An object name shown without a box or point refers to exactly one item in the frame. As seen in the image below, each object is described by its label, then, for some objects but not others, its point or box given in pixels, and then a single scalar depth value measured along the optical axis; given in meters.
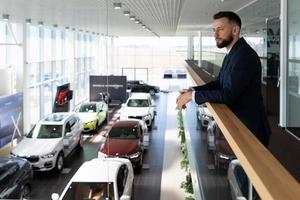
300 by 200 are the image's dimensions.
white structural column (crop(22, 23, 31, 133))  15.83
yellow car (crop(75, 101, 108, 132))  18.62
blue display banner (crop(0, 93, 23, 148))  12.66
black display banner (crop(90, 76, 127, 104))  22.05
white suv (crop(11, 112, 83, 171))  12.24
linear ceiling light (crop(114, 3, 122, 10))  9.45
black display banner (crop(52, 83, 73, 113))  18.14
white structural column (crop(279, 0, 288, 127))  5.81
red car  12.18
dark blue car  8.61
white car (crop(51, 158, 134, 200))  7.62
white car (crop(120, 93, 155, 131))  18.75
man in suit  2.11
